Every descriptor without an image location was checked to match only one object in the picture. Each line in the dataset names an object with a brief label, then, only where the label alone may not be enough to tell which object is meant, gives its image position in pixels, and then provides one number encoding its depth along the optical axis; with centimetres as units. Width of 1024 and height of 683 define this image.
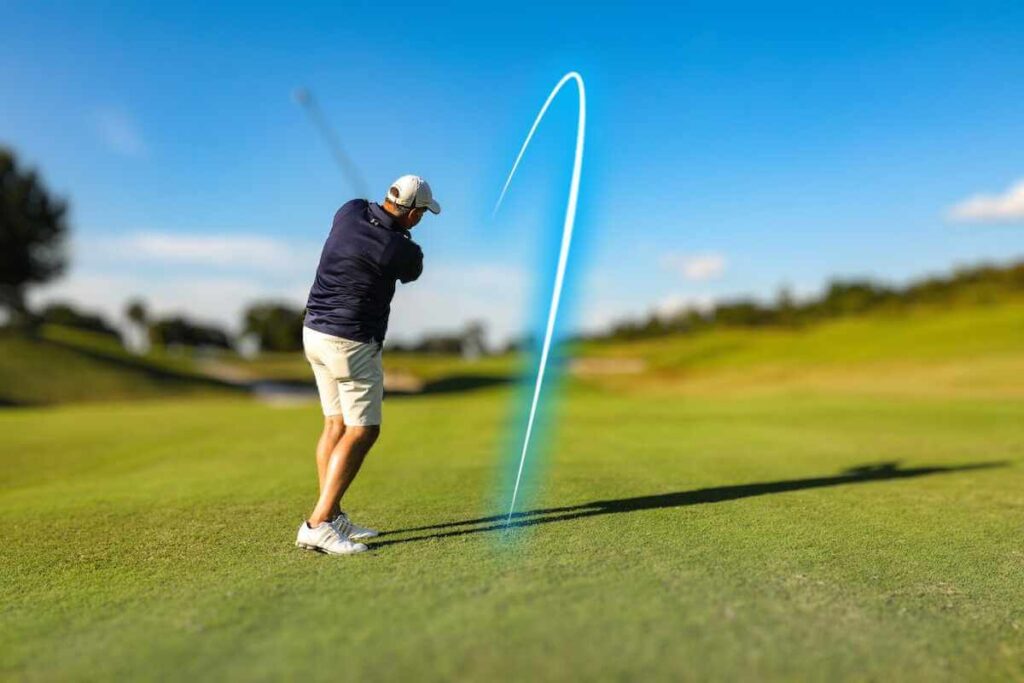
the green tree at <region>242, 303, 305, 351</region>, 12638
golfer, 556
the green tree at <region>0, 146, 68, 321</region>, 5459
